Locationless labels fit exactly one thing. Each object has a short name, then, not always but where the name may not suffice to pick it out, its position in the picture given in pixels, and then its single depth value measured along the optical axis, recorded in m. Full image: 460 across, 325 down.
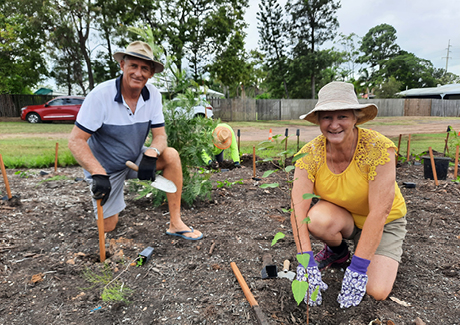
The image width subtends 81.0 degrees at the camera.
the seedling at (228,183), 3.57
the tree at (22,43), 13.55
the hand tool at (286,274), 1.78
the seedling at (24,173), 4.11
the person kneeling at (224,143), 4.41
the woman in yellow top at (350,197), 1.55
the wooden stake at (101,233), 1.87
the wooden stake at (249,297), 1.37
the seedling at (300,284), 1.18
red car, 13.34
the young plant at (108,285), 1.58
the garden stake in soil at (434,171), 3.48
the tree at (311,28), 20.31
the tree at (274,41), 21.64
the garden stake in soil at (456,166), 3.63
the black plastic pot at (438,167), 3.89
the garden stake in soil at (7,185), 2.76
